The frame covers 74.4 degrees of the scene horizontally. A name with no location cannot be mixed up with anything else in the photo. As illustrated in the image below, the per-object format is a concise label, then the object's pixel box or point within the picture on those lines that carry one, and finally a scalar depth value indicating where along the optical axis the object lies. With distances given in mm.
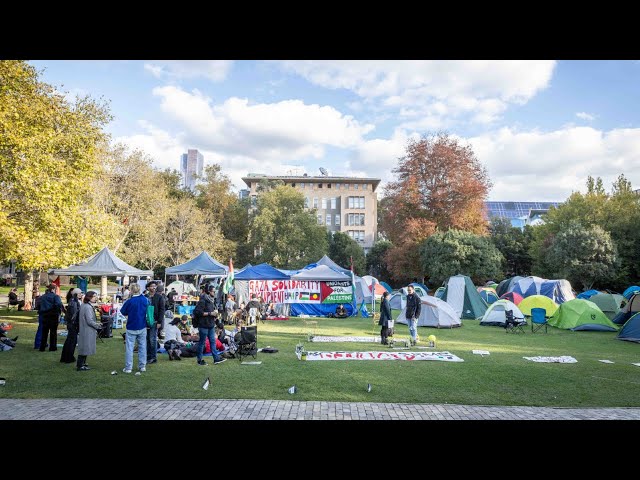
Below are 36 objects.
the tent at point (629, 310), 17766
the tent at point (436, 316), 16812
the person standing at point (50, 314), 10703
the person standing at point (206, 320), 9523
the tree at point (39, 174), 12922
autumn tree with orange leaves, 33750
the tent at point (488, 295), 25042
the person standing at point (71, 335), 9602
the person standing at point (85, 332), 8828
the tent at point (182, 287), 25834
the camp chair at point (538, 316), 16000
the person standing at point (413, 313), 12398
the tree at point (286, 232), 38719
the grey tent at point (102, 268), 15489
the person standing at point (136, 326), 8656
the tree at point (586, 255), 29031
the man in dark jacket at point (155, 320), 9711
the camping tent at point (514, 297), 22425
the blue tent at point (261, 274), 19391
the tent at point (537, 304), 19656
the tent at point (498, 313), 17391
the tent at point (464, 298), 20859
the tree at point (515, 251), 43438
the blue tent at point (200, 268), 19562
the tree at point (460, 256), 30297
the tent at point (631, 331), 13969
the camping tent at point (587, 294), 23609
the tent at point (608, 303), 21892
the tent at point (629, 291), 26139
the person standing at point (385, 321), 12461
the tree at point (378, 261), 48906
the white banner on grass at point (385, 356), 10352
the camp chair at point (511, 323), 15859
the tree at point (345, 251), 45750
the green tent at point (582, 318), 16812
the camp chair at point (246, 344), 10297
